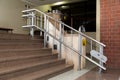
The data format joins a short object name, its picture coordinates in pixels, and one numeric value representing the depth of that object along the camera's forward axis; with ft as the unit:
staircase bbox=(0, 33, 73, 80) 6.87
